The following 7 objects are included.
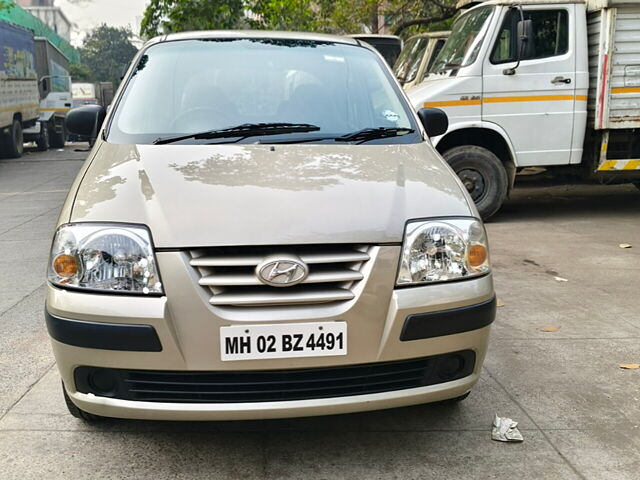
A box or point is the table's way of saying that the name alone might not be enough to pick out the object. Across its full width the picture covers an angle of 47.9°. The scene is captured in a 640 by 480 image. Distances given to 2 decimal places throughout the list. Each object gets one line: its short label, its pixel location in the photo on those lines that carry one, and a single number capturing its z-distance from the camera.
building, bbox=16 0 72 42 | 96.38
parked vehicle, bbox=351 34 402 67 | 14.60
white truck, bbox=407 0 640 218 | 7.75
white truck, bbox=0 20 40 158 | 17.00
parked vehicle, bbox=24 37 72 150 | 22.20
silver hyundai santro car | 2.40
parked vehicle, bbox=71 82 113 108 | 33.66
